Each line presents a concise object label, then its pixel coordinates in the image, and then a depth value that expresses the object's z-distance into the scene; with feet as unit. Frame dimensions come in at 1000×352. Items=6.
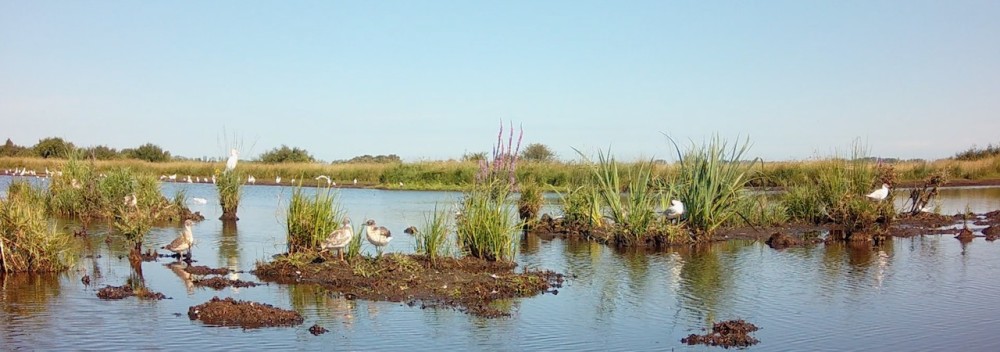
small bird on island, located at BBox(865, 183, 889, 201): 60.49
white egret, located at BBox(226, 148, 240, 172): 69.48
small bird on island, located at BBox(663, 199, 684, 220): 54.70
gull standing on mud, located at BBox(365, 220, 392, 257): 41.16
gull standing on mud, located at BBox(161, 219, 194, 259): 44.75
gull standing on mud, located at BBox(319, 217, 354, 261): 39.04
